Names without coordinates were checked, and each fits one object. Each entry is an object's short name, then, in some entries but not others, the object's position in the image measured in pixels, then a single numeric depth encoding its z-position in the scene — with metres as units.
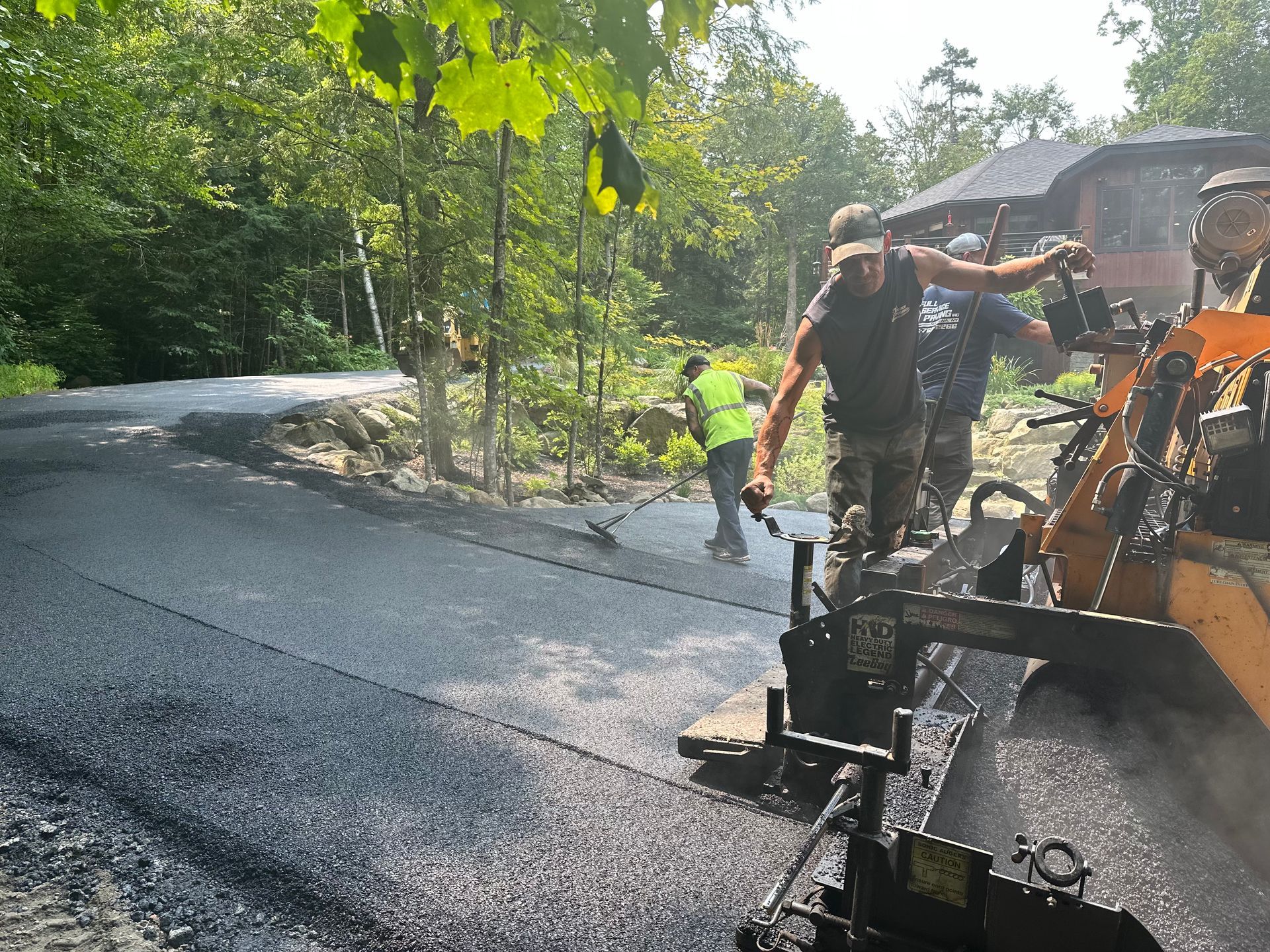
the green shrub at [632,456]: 13.96
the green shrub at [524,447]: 13.19
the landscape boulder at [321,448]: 11.26
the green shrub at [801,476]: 14.00
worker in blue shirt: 5.42
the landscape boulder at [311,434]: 11.93
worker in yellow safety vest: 7.89
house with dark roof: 21.86
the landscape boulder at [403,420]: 14.17
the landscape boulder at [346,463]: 10.55
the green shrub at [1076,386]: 16.56
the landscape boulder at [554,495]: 11.77
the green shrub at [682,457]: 14.36
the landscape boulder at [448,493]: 9.60
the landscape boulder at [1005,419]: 14.75
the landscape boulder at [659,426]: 15.23
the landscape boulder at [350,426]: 13.27
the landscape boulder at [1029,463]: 13.42
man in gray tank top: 3.49
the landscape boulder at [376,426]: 14.02
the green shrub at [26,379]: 16.28
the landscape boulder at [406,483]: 9.82
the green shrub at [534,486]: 11.91
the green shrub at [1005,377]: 18.11
